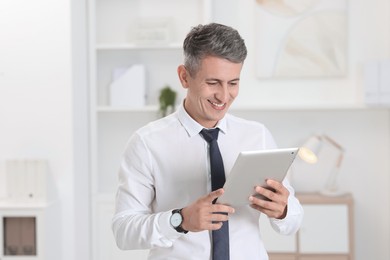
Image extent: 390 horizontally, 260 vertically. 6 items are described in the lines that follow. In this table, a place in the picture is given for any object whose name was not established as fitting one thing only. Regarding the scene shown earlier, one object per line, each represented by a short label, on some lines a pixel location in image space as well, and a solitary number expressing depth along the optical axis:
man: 1.87
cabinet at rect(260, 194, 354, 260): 4.08
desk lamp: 4.14
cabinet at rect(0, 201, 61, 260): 3.71
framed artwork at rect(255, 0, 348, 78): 4.30
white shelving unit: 4.30
